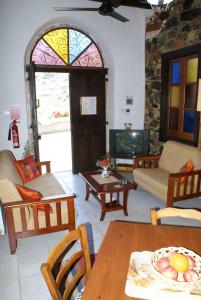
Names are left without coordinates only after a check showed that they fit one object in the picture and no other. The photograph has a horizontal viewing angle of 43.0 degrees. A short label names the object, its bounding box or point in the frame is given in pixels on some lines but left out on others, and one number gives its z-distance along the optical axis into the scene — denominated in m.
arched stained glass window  4.83
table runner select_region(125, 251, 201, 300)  1.18
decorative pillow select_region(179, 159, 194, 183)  3.43
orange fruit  1.22
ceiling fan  3.37
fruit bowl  1.21
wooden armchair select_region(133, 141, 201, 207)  3.40
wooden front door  5.11
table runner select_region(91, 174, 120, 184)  3.52
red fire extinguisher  4.62
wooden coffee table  3.24
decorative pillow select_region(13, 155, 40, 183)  3.61
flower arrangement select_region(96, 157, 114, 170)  3.66
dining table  1.22
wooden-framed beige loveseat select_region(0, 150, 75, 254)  2.49
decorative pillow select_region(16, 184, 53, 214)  2.59
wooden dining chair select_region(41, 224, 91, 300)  1.17
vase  3.67
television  4.87
